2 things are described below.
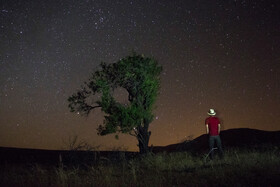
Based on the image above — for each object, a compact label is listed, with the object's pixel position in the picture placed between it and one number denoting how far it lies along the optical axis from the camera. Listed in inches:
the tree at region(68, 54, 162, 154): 727.1
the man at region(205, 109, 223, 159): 540.1
